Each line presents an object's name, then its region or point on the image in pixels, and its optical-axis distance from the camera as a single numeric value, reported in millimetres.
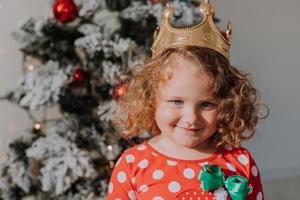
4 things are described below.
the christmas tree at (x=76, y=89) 2045
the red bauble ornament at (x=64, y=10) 2045
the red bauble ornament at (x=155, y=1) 2133
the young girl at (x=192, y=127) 1189
